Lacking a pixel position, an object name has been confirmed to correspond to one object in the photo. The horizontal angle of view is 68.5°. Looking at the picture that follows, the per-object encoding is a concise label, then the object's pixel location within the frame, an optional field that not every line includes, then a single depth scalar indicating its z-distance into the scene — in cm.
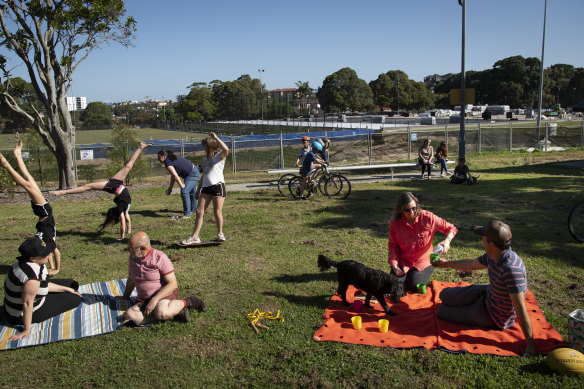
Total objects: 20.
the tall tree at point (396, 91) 8794
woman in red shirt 498
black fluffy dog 460
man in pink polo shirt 461
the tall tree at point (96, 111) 11833
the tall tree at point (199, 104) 9219
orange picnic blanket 395
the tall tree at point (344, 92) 7944
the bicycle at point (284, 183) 1252
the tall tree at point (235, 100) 9181
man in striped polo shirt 375
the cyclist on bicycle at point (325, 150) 1323
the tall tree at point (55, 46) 1359
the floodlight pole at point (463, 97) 1717
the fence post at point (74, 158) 1622
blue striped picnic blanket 440
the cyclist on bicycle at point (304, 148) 1271
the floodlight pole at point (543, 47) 3049
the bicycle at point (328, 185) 1182
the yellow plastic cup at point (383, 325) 430
